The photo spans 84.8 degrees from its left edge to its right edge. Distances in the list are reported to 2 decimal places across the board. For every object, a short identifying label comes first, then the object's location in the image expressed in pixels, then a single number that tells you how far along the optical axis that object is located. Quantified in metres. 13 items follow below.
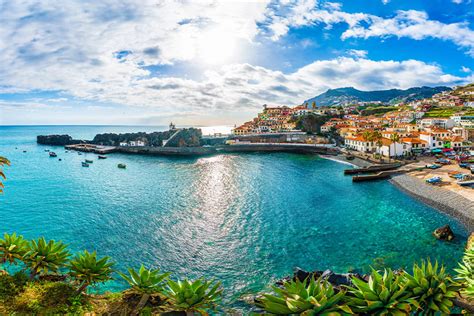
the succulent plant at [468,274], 9.13
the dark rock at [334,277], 17.38
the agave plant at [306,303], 7.96
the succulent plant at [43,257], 11.31
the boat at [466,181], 43.72
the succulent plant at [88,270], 10.62
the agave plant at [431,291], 8.71
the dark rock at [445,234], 27.25
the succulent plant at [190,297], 9.11
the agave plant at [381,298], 8.36
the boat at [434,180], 46.28
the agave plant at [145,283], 10.12
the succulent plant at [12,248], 11.16
